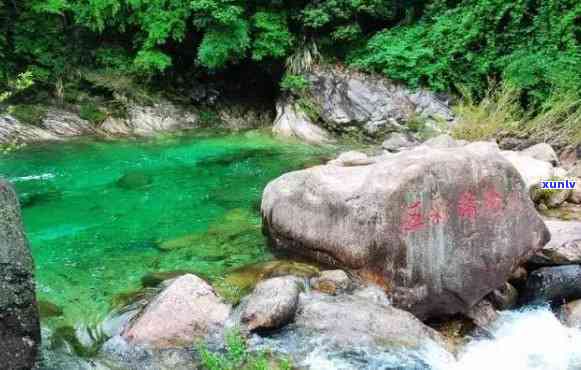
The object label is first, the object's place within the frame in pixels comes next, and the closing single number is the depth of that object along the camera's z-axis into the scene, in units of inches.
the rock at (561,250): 209.9
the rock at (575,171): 295.9
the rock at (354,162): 234.6
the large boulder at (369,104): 479.8
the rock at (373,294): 183.2
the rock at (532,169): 265.1
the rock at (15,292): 127.9
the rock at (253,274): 186.5
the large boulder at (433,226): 183.0
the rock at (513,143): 357.4
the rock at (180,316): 159.8
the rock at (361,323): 163.9
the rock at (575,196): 266.2
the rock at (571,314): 189.6
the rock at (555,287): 201.9
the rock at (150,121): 526.6
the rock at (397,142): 419.4
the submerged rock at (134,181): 343.0
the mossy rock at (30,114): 485.1
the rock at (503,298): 198.4
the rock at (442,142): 307.9
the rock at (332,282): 187.8
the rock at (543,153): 307.7
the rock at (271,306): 163.9
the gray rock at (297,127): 502.9
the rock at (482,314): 186.9
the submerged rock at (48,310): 174.6
